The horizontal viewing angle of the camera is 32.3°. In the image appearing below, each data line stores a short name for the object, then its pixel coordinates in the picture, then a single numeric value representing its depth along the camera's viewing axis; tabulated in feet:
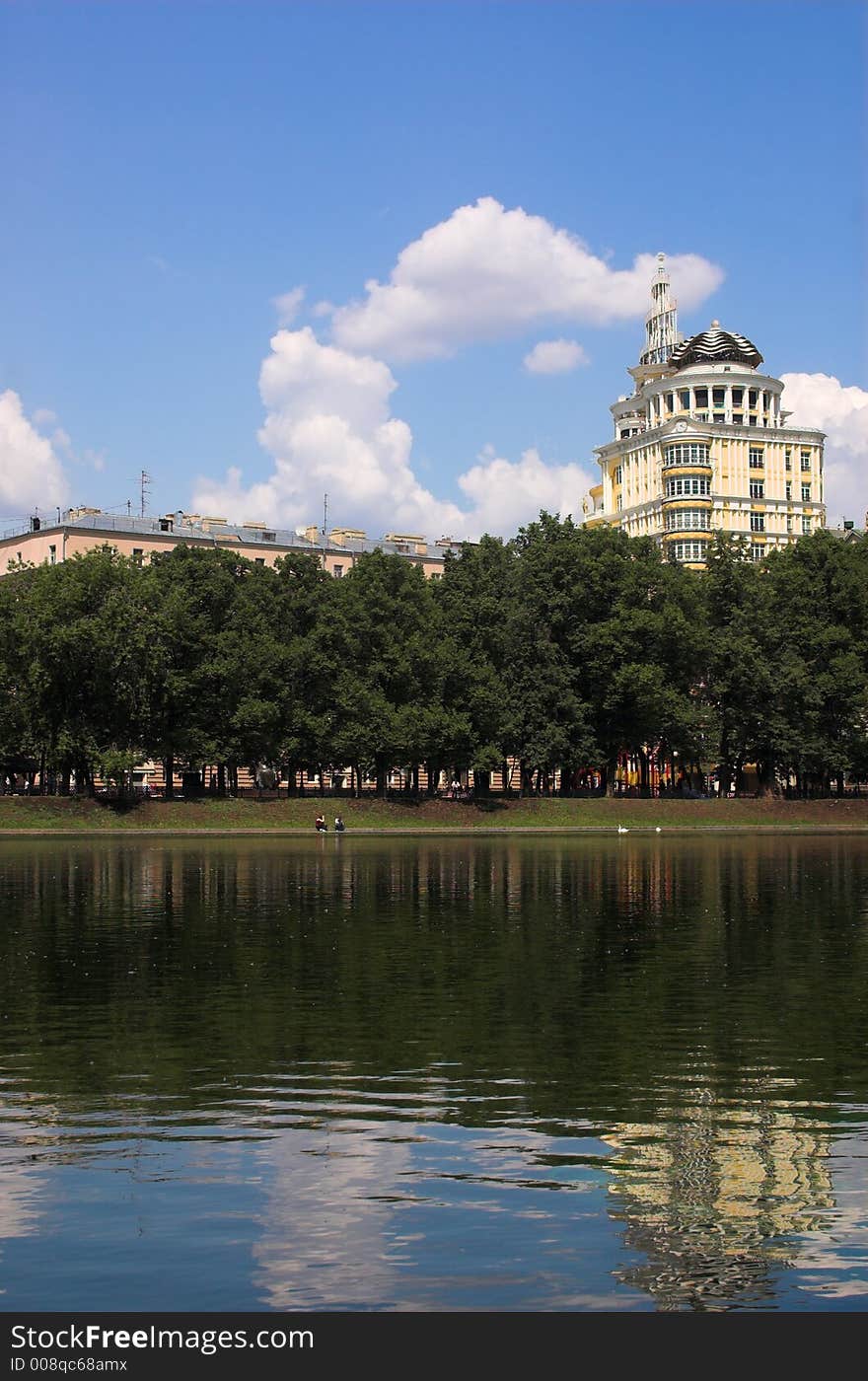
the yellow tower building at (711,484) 613.52
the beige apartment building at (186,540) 522.06
